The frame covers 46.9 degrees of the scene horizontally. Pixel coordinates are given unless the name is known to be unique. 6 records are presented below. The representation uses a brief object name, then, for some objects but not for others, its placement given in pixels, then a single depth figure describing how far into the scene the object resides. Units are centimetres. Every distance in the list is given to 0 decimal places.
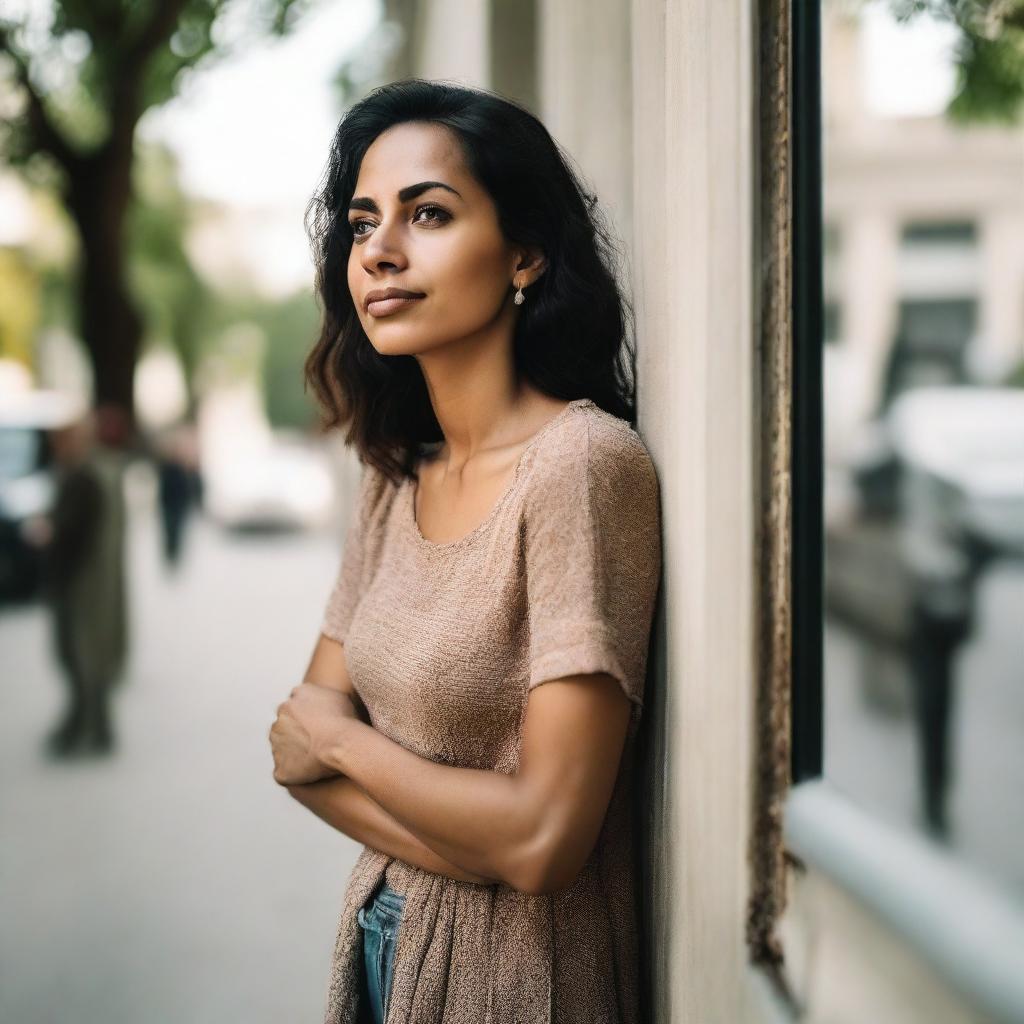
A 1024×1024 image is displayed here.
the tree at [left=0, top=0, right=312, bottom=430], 754
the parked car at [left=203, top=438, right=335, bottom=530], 2394
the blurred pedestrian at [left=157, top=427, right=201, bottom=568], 1495
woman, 144
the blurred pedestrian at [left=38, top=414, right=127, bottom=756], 738
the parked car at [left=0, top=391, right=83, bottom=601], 1204
